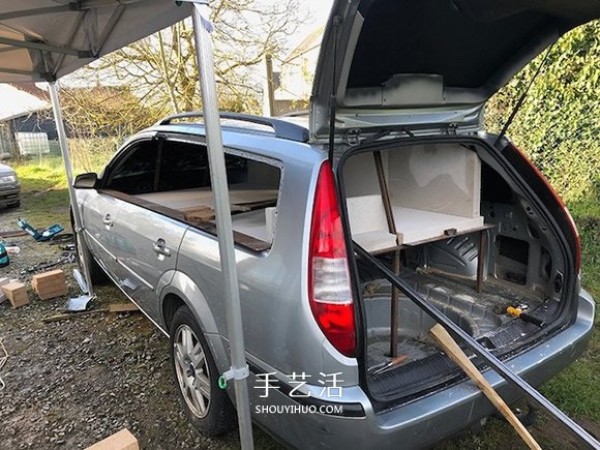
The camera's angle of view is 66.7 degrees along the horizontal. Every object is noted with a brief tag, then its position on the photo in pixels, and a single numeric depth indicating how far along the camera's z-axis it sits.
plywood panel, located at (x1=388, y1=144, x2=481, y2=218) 2.39
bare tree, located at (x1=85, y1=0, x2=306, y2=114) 8.70
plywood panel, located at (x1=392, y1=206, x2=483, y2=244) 2.20
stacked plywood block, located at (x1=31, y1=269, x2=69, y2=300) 4.27
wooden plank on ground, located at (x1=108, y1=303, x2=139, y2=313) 3.84
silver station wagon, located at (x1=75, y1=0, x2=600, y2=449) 1.58
